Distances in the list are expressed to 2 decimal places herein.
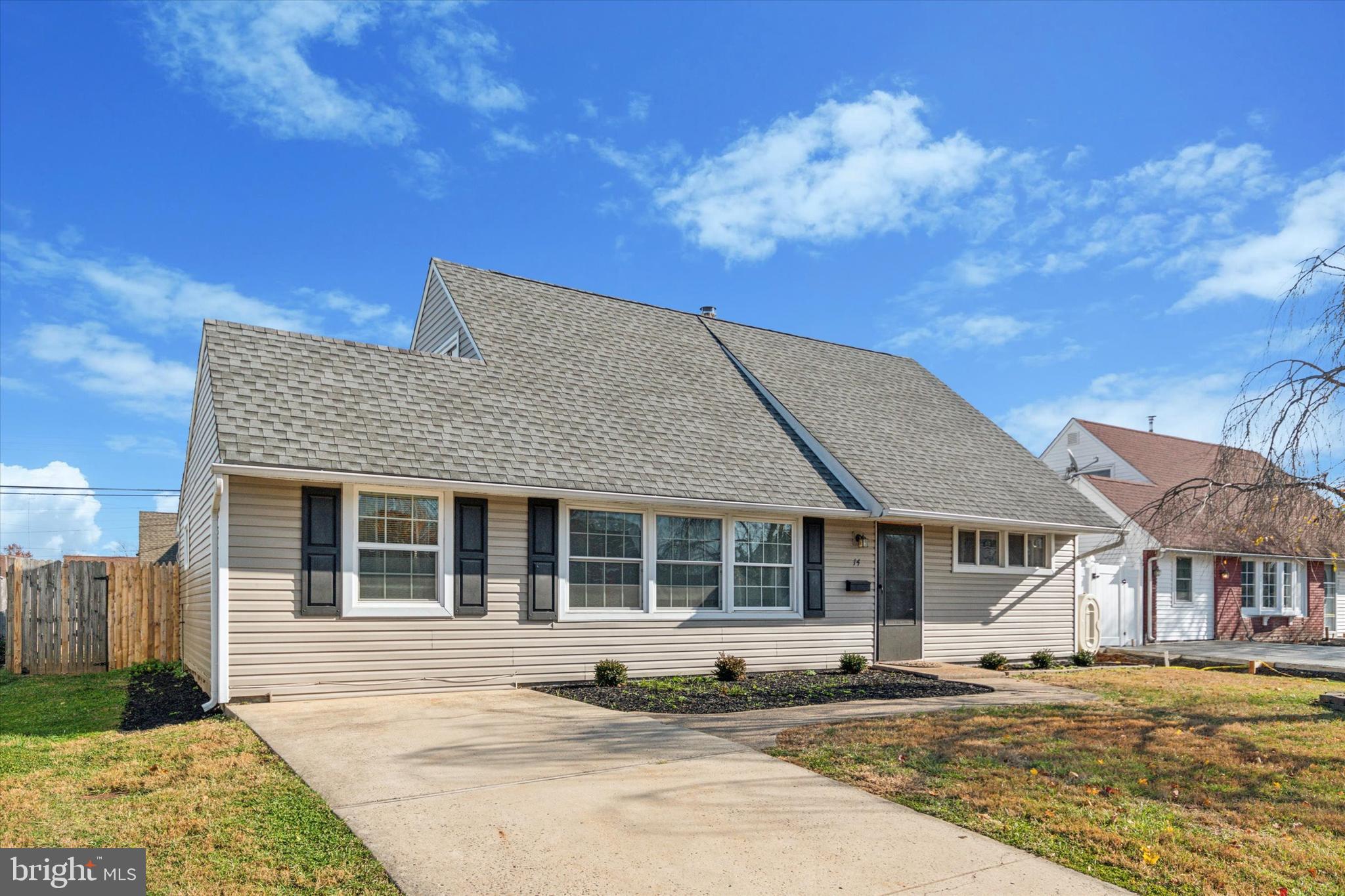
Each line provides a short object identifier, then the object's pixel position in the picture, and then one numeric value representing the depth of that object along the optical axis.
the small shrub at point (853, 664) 12.52
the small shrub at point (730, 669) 11.48
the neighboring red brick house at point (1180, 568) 20.95
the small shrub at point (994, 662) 14.12
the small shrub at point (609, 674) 10.59
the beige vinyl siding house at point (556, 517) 9.22
